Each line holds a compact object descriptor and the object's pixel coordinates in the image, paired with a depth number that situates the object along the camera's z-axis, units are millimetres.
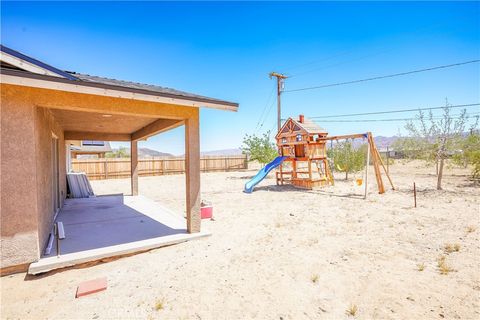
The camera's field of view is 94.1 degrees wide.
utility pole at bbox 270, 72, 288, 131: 18078
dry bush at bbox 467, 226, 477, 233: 5058
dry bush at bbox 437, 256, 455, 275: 3391
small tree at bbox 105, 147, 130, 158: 46959
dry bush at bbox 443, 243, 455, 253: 4151
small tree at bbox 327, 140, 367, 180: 14281
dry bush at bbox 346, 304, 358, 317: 2516
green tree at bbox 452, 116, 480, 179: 10773
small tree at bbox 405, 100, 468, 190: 10141
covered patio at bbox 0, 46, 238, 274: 3219
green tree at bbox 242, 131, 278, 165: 20653
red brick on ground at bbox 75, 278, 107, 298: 2891
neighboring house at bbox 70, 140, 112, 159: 25169
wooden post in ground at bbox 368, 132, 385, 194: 9734
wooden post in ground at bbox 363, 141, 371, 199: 9006
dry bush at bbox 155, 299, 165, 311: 2602
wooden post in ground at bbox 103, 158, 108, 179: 19359
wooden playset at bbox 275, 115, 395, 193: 11625
